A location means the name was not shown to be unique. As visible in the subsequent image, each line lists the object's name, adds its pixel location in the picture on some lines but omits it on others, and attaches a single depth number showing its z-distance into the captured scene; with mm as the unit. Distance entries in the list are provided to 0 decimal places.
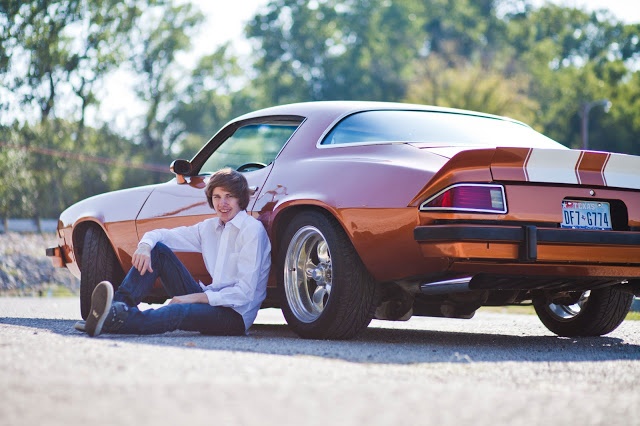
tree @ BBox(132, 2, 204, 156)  100366
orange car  10608
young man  11613
